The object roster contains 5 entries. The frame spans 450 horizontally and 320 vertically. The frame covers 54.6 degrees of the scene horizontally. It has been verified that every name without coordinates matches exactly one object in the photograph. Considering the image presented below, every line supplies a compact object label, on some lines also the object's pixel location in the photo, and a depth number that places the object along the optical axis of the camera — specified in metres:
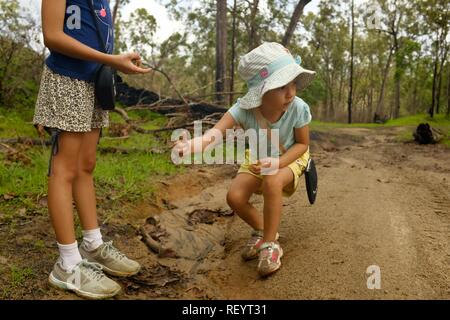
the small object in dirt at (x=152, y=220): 3.15
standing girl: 1.95
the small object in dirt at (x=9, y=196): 3.29
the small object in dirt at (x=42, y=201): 3.27
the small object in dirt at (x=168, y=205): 3.77
